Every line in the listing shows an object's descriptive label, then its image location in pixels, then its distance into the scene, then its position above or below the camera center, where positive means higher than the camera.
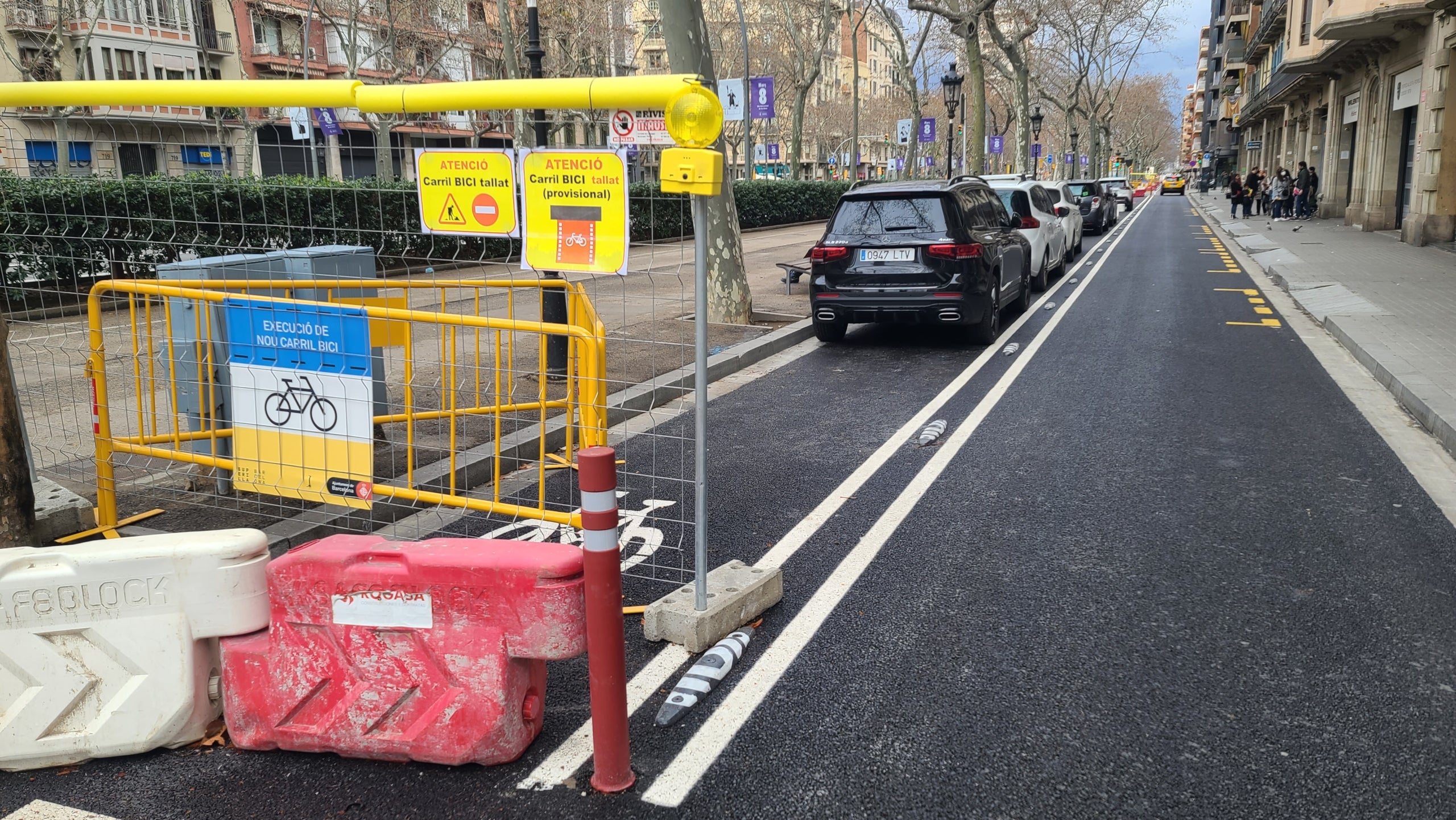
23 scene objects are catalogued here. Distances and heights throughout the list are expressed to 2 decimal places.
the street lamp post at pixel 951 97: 28.00 +3.29
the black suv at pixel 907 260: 10.05 -0.46
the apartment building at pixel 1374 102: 21.45 +2.80
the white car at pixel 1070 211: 20.83 -0.01
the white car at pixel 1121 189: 50.45 +1.00
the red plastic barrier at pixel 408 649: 3.02 -1.28
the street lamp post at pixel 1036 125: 42.50 +3.62
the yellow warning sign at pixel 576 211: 3.61 +0.03
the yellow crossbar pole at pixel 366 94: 3.50 +0.49
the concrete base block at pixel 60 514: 4.80 -1.34
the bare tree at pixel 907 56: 40.22 +6.27
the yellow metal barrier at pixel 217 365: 4.55 -0.70
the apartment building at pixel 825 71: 53.50 +9.58
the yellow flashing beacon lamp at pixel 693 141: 3.32 +0.25
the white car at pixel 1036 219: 14.98 -0.12
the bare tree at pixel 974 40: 27.98 +5.05
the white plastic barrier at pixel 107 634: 3.12 -1.23
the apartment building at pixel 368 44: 34.81 +7.19
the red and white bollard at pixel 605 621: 2.77 -1.10
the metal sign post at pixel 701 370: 3.44 -0.52
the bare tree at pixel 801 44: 36.88 +6.31
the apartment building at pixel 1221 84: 78.12 +11.26
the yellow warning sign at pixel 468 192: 3.80 +0.11
